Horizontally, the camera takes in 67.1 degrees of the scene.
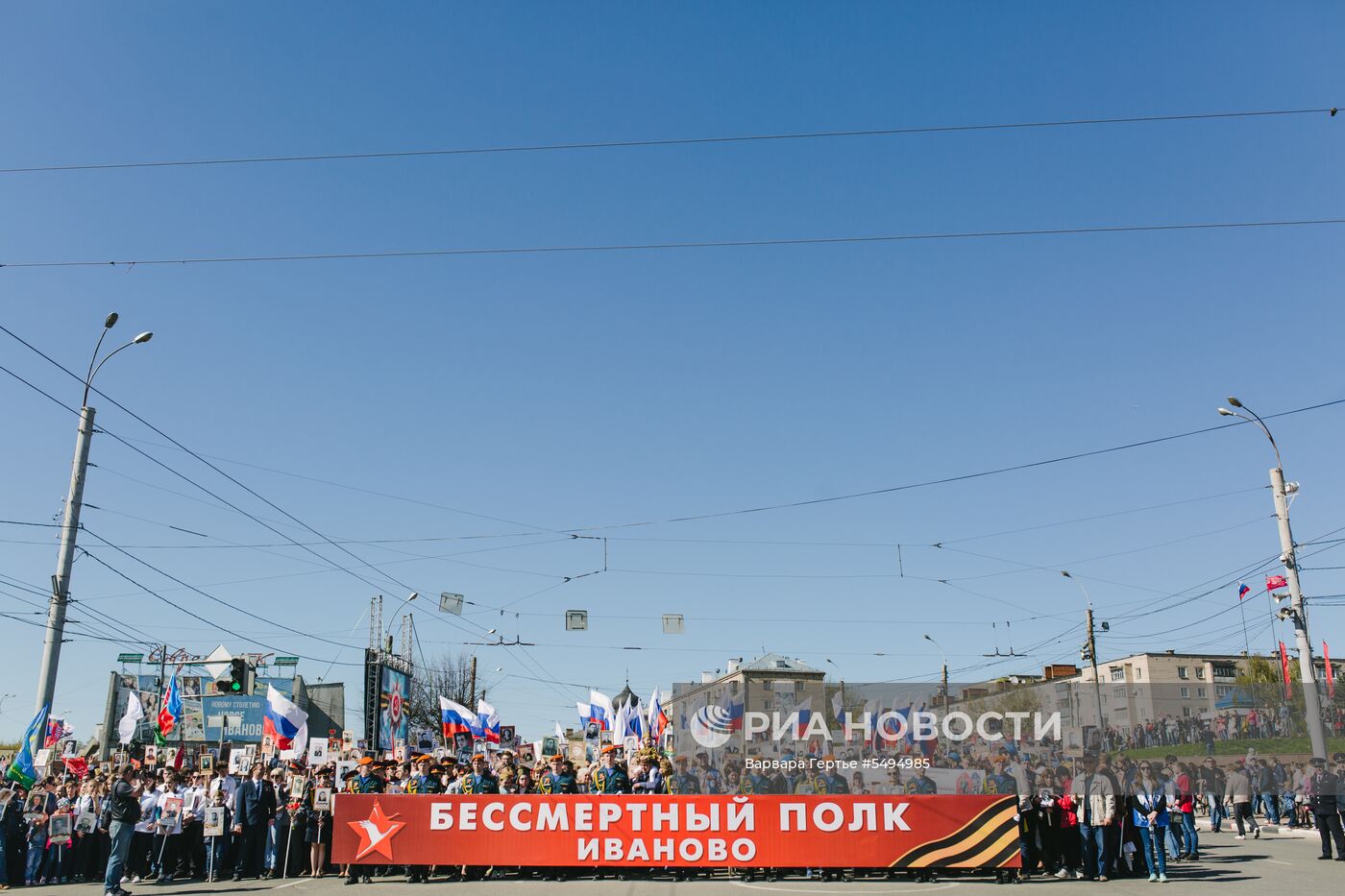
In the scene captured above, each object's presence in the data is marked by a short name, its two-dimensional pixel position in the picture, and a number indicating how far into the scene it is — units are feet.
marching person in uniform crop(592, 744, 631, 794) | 57.26
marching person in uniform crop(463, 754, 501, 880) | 57.00
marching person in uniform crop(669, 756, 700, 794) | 55.57
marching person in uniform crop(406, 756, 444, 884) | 57.93
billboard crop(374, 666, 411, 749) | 127.91
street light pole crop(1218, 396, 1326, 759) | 75.92
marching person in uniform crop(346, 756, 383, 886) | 57.31
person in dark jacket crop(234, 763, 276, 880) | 57.06
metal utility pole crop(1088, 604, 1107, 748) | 58.03
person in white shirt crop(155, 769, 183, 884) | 56.08
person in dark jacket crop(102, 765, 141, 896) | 47.24
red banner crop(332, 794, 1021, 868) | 51.85
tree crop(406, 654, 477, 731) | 252.83
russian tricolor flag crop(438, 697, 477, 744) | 106.42
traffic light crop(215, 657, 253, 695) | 86.69
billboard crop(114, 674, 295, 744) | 211.61
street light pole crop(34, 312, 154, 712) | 61.16
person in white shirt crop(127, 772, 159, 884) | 56.34
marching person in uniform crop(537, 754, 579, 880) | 58.13
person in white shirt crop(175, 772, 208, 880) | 56.95
